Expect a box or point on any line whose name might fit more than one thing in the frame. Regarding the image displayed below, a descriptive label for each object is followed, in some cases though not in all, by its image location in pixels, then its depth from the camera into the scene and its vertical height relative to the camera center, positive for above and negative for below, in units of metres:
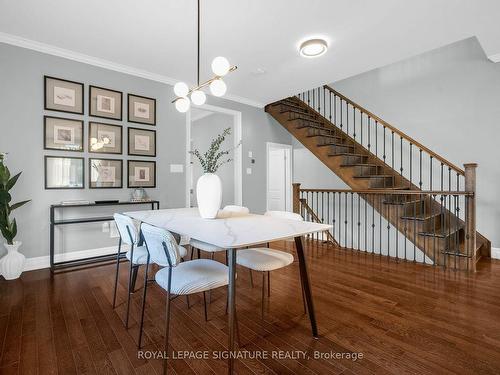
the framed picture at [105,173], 3.50 +0.15
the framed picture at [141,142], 3.81 +0.63
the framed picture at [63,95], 3.20 +1.11
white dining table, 1.38 -0.28
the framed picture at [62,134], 3.19 +0.63
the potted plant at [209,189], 2.13 -0.03
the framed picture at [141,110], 3.81 +1.11
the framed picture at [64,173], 3.20 +0.14
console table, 3.09 -0.46
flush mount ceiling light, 3.01 +1.63
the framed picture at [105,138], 3.50 +0.63
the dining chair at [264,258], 1.89 -0.55
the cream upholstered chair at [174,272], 1.47 -0.56
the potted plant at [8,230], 2.72 -0.49
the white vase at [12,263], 2.77 -0.83
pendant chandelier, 1.90 +0.82
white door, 6.37 +0.17
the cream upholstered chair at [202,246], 2.31 -0.53
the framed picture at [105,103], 3.49 +1.11
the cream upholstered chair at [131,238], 1.90 -0.40
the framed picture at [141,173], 3.80 +0.17
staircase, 3.38 +0.34
